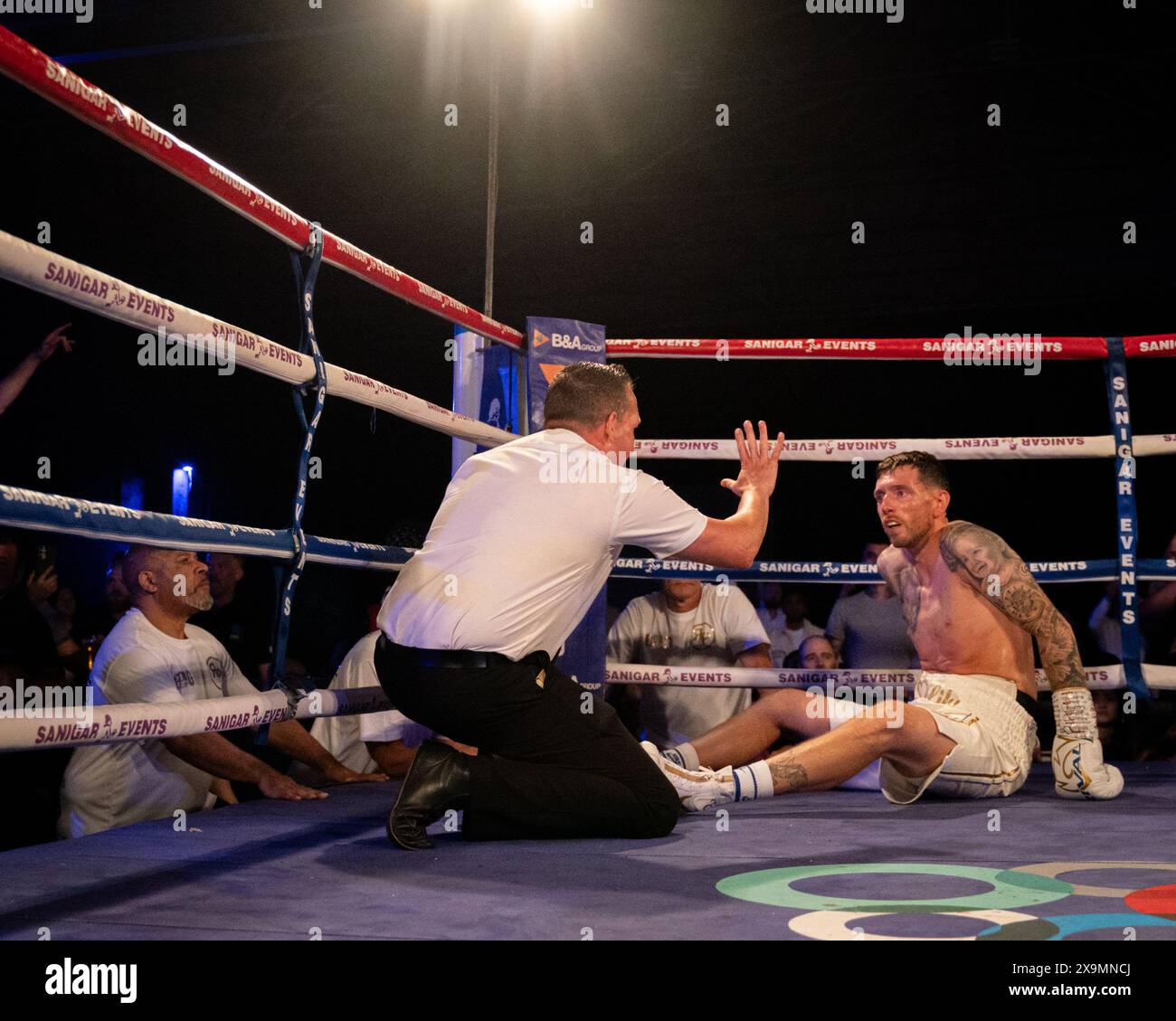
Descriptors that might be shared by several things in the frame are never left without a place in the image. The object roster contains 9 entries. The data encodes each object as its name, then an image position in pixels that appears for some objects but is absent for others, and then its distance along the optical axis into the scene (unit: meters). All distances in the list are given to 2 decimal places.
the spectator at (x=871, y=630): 4.45
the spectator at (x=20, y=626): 3.58
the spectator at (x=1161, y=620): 3.93
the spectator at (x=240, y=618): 4.91
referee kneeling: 2.08
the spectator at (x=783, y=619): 6.08
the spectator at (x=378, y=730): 3.04
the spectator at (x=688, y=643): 3.97
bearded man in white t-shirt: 2.51
